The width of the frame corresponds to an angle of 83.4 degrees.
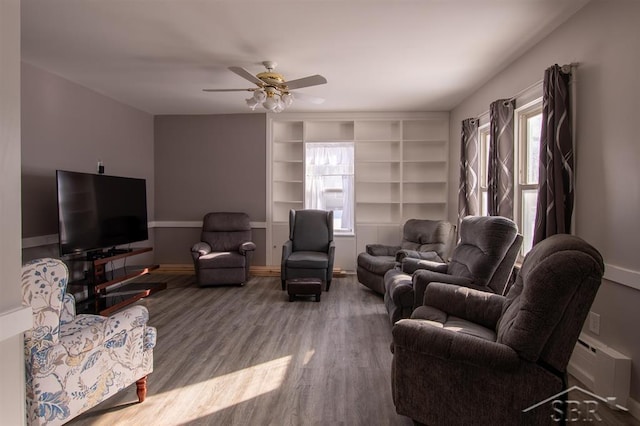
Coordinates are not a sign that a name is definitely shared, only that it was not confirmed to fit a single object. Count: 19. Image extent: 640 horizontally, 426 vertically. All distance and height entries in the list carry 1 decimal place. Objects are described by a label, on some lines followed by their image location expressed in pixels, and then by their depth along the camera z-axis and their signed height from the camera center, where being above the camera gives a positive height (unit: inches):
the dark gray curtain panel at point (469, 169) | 177.5 +19.1
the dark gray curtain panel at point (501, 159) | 136.0 +18.5
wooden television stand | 148.6 -33.2
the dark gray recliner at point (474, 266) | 106.3 -18.4
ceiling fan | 132.5 +46.0
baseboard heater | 83.1 -40.2
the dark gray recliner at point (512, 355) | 60.1 -26.6
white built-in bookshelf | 228.2 +27.3
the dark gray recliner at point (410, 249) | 172.9 -22.4
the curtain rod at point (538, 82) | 101.6 +40.8
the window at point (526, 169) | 130.4 +14.2
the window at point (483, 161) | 175.9 +22.5
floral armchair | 65.6 -30.1
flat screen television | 142.6 -1.9
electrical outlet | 93.9 -30.7
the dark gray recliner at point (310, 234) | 201.6 -16.0
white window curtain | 236.5 +18.2
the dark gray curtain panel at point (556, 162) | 99.7 +12.7
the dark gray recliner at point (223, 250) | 195.2 -24.8
